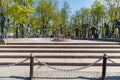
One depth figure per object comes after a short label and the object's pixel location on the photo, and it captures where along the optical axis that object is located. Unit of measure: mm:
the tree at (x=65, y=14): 18734
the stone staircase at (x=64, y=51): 4385
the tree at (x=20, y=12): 12085
